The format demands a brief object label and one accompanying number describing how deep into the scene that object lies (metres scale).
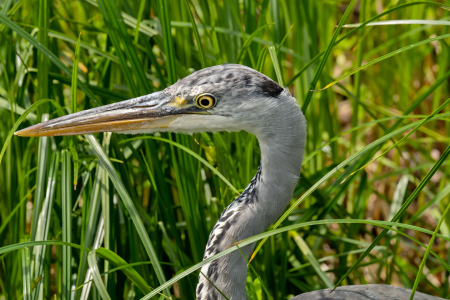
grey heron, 5.38
